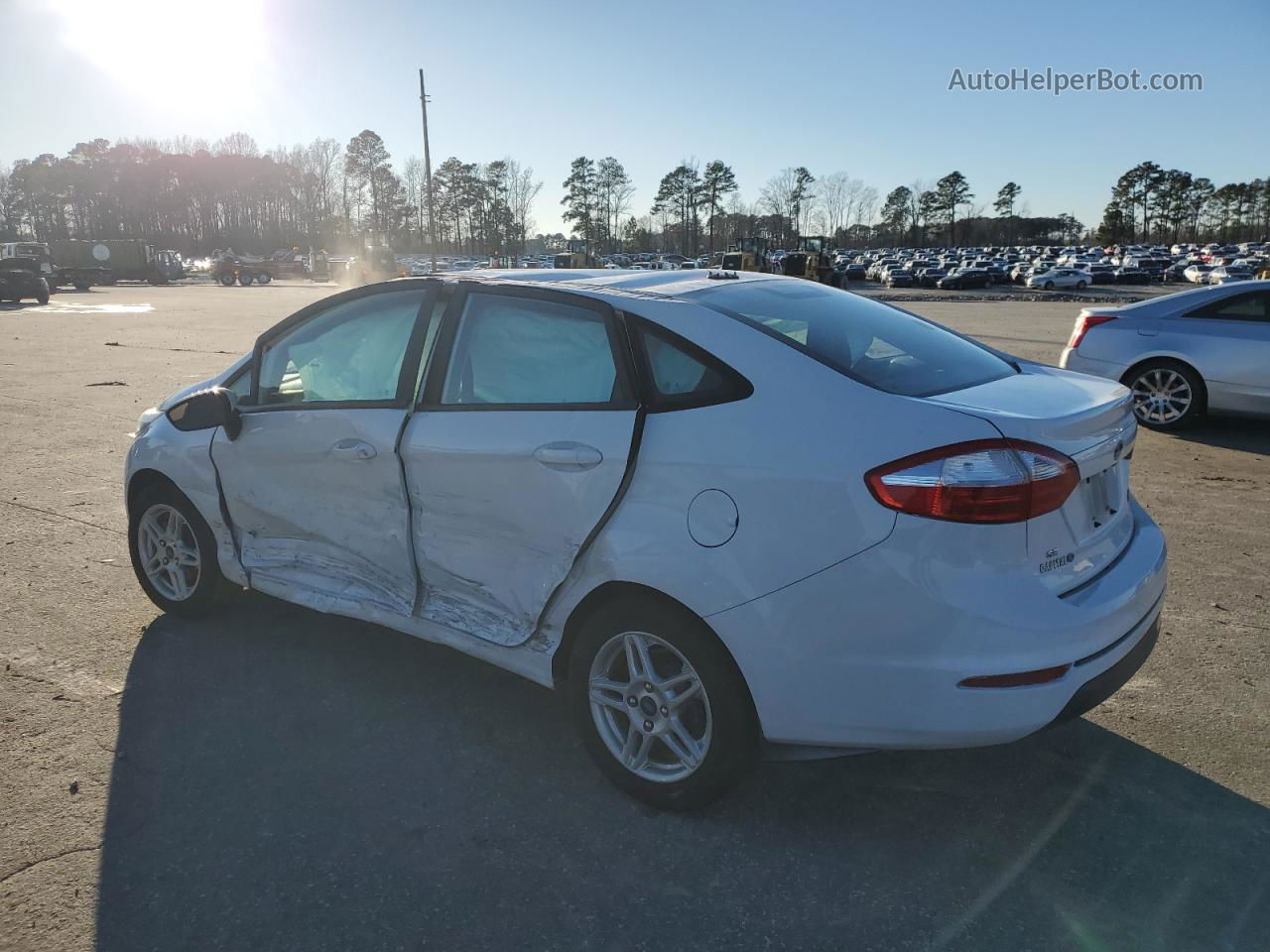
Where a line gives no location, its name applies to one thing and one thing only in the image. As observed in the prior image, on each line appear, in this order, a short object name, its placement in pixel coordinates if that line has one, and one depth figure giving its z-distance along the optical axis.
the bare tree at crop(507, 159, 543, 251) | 109.38
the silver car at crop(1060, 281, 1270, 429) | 8.05
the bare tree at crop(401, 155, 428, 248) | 116.24
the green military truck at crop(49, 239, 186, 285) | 51.38
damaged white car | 2.30
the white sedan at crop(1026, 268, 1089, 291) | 54.44
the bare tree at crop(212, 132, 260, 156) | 118.88
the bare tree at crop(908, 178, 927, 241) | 136.62
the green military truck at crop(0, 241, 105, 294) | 44.03
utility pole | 37.09
